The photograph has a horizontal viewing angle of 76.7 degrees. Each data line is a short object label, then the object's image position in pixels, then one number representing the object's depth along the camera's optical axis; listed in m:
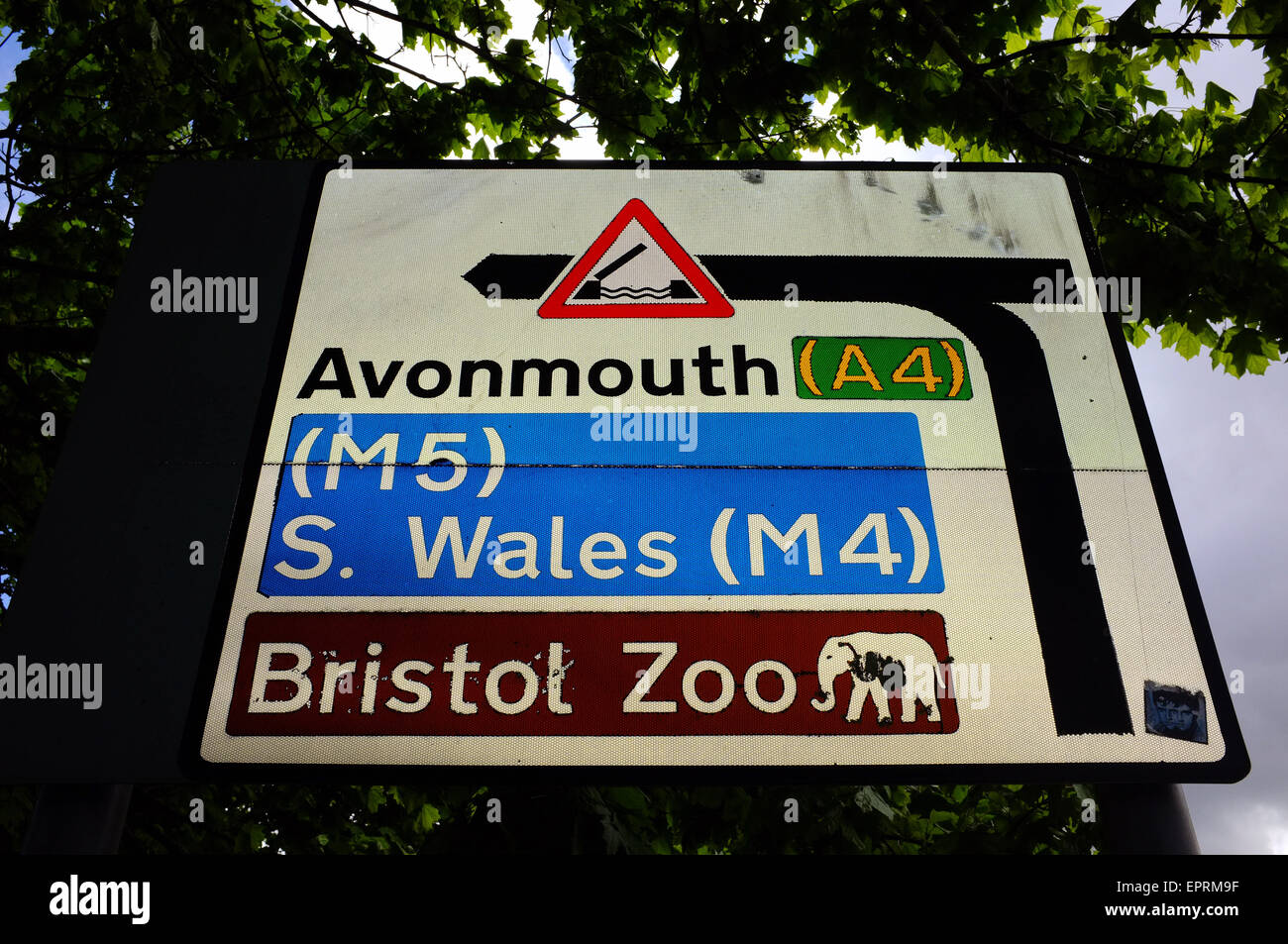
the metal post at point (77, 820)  1.42
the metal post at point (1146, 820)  1.42
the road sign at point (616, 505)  1.45
